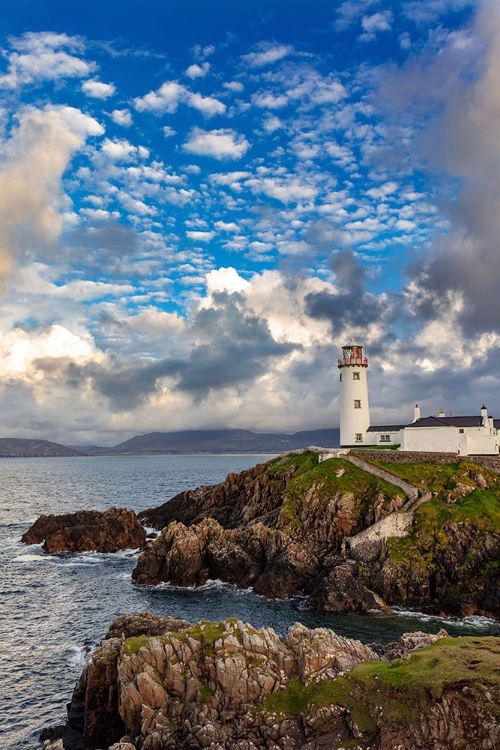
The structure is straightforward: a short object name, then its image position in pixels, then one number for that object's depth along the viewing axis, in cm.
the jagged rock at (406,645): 3506
